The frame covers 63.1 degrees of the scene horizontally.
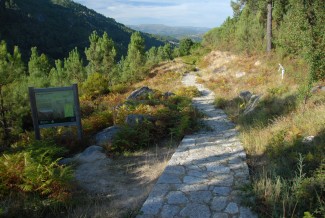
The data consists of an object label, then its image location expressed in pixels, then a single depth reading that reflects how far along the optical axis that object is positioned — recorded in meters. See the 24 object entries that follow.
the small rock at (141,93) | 11.09
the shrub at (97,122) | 7.69
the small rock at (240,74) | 16.92
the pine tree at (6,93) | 8.27
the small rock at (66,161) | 5.64
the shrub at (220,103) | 10.51
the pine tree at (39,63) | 28.85
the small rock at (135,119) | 7.05
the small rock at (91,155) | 5.83
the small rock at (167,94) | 11.47
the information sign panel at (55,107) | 6.22
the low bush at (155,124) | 6.39
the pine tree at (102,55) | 23.61
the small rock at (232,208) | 3.55
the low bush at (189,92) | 12.92
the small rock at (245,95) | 10.70
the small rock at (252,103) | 8.80
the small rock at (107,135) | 6.53
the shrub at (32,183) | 3.79
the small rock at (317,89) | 8.24
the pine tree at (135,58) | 23.40
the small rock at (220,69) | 20.38
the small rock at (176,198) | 3.86
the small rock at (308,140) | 4.91
